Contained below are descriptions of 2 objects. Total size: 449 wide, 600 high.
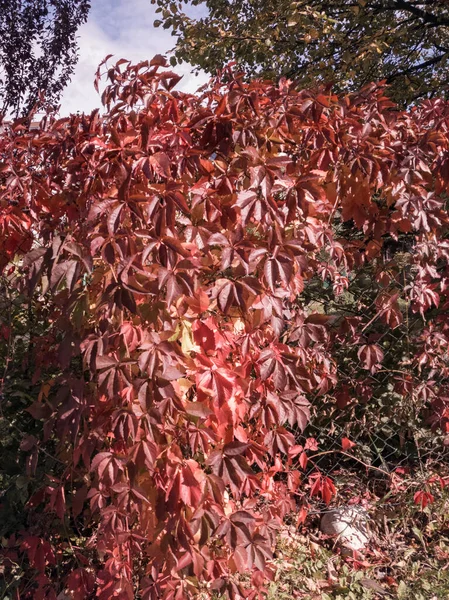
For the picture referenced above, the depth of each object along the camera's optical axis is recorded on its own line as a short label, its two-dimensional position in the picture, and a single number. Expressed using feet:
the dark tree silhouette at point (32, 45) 28.45
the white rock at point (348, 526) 10.02
